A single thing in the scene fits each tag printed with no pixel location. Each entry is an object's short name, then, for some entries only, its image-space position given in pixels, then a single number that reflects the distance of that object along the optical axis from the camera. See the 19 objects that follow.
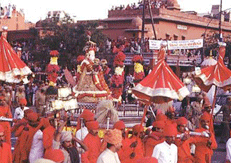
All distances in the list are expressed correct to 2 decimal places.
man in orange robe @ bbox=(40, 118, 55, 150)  9.59
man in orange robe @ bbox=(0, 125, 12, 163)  9.21
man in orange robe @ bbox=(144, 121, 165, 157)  10.67
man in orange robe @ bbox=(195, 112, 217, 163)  11.02
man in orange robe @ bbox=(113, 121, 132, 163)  10.31
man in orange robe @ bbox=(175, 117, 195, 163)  10.59
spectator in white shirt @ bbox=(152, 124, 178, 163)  9.12
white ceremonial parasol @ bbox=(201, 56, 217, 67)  24.69
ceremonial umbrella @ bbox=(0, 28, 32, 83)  13.54
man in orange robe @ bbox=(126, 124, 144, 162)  10.34
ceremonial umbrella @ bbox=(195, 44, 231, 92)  13.09
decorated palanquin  18.55
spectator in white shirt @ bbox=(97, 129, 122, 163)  7.38
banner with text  25.94
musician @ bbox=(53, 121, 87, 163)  8.66
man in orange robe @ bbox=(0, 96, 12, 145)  12.51
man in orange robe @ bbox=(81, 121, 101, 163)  9.42
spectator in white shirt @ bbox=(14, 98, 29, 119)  13.97
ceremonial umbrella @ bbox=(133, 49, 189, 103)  11.60
